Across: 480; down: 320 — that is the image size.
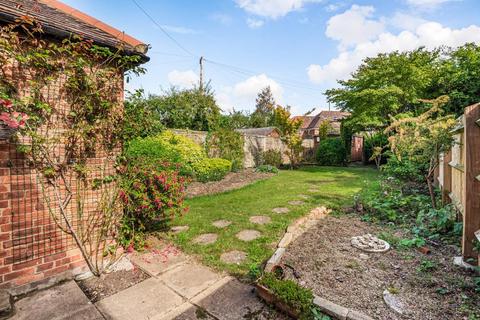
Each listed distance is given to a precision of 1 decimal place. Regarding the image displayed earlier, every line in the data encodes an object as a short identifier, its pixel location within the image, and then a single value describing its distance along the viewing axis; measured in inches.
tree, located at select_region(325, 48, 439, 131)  498.0
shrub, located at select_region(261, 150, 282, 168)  591.2
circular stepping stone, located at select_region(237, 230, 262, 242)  164.9
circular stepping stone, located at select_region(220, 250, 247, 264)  133.6
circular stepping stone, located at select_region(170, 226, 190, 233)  181.7
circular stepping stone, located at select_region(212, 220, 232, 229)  190.0
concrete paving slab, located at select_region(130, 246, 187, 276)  126.0
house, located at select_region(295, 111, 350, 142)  1501.4
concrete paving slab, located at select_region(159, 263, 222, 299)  107.6
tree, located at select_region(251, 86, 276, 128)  1612.7
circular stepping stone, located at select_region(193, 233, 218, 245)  160.7
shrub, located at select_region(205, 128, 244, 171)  442.3
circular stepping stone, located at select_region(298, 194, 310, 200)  272.7
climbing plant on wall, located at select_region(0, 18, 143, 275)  104.4
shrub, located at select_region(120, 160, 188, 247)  142.9
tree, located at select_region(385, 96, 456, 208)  177.9
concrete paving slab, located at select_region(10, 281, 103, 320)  89.7
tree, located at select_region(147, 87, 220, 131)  596.1
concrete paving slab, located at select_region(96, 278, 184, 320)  92.1
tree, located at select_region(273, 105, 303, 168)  585.3
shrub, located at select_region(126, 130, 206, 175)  307.3
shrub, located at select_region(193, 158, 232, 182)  373.1
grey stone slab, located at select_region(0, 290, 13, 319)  88.7
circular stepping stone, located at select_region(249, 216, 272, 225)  194.4
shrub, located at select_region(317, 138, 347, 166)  650.2
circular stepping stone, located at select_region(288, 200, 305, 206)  243.3
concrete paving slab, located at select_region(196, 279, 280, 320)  91.4
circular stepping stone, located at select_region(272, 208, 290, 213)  221.5
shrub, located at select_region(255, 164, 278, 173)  518.6
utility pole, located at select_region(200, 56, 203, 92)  698.7
